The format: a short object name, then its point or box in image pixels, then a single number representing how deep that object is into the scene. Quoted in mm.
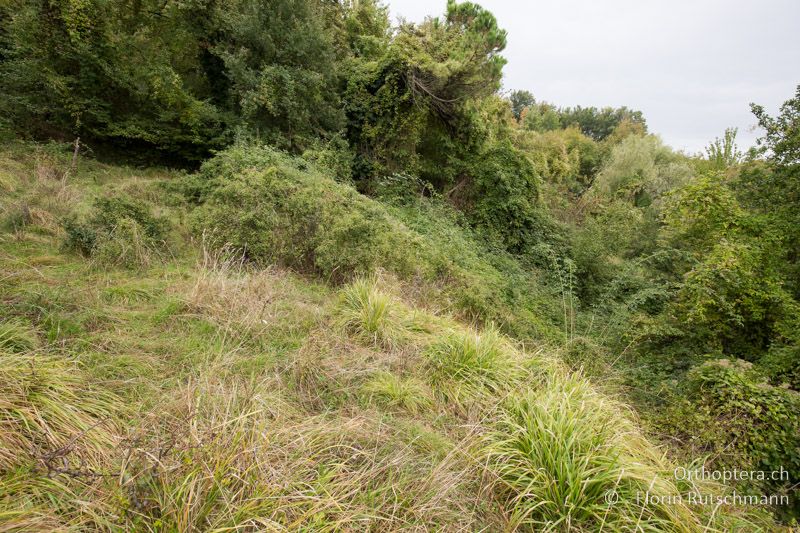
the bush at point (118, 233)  4367
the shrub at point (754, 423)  2676
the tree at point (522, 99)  52806
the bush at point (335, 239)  5215
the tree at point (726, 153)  13846
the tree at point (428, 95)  9195
